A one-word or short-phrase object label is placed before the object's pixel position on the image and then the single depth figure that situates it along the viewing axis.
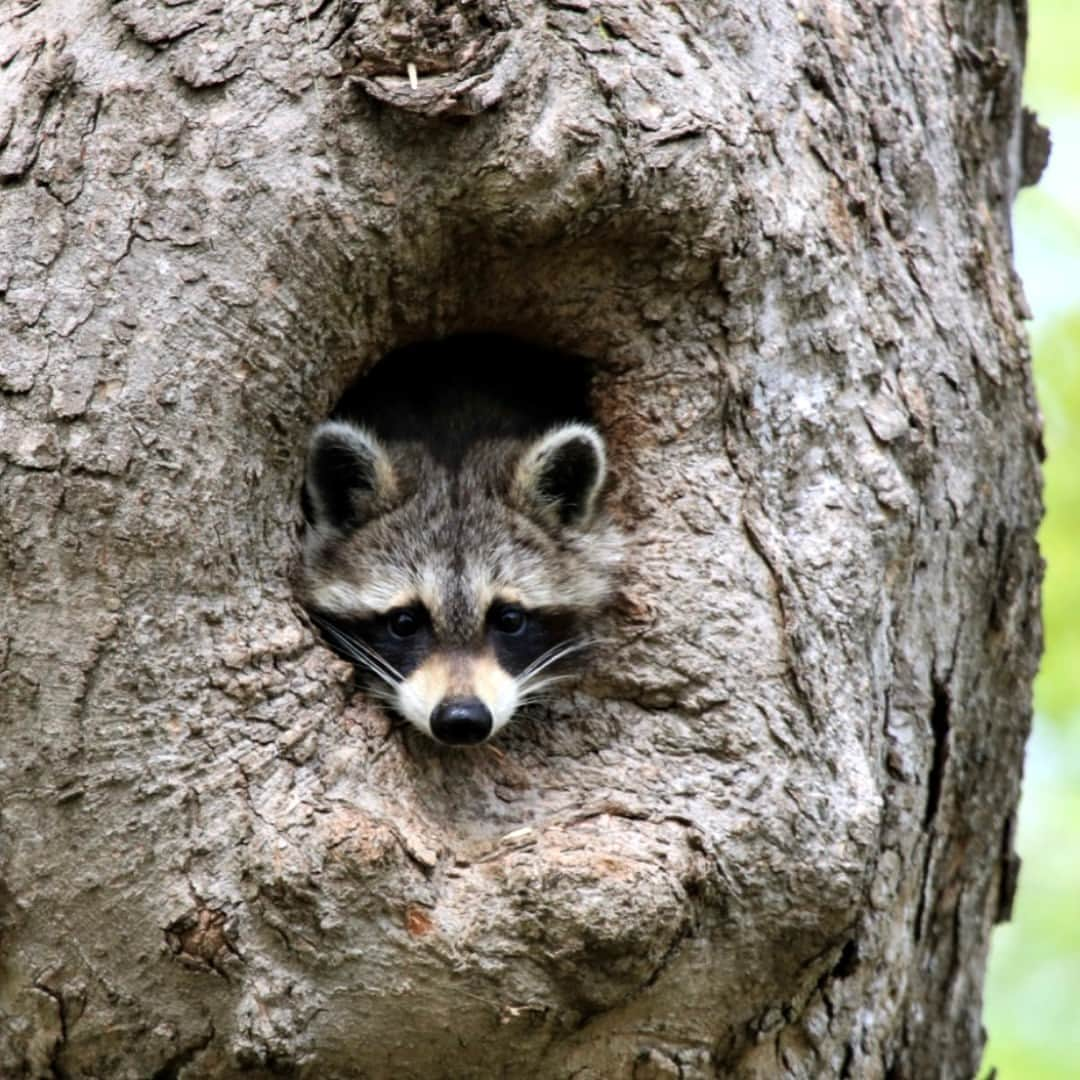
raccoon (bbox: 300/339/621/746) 12.22
